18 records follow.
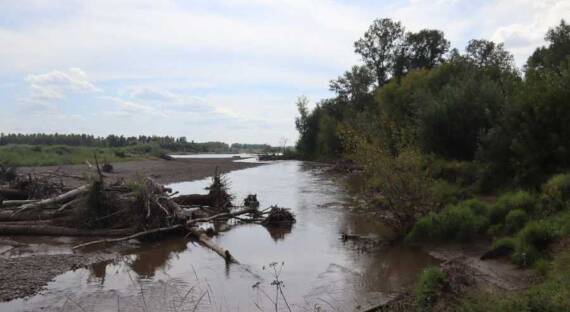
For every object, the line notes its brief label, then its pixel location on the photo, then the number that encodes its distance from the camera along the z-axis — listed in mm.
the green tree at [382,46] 68312
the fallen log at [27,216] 17688
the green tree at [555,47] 40812
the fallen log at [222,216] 17350
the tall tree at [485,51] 65500
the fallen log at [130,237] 14781
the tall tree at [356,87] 78494
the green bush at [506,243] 11602
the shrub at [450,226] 14086
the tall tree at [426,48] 66438
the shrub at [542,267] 9609
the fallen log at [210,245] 13195
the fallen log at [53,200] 17984
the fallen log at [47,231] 16375
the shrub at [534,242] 10688
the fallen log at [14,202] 18903
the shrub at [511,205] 13641
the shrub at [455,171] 22688
